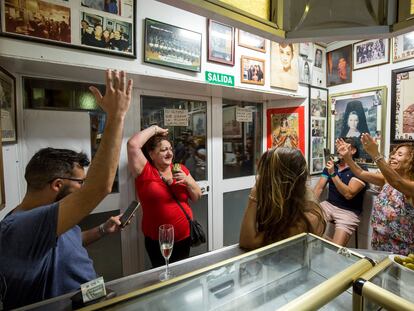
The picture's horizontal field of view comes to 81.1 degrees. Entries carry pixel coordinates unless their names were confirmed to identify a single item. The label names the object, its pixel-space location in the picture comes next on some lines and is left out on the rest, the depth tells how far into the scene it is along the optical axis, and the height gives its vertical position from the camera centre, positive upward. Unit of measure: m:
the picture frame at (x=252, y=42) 2.24 +0.94
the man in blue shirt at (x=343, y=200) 2.49 -0.65
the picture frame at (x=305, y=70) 2.76 +0.80
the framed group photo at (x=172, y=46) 1.75 +0.72
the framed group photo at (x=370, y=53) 2.49 +0.93
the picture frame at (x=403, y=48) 2.27 +0.88
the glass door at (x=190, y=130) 2.18 +0.10
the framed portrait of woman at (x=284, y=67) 2.48 +0.77
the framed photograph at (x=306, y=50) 2.79 +1.05
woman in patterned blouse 1.75 -0.52
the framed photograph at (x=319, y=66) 2.92 +0.90
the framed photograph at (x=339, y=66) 2.82 +0.88
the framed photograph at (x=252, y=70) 2.26 +0.67
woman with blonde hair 1.30 -0.36
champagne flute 1.15 -0.48
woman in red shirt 1.88 -0.39
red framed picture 2.85 +0.15
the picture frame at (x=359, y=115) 2.55 +0.27
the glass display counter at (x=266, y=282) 0.70 -0.50
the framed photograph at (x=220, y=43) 2.04 +0.84
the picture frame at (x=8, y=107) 1.31 +0.19
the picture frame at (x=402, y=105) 2.29 +0.33
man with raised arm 0.75 -0.25
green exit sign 2.04 +0.53
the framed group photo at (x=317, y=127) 2.86 +0.15
